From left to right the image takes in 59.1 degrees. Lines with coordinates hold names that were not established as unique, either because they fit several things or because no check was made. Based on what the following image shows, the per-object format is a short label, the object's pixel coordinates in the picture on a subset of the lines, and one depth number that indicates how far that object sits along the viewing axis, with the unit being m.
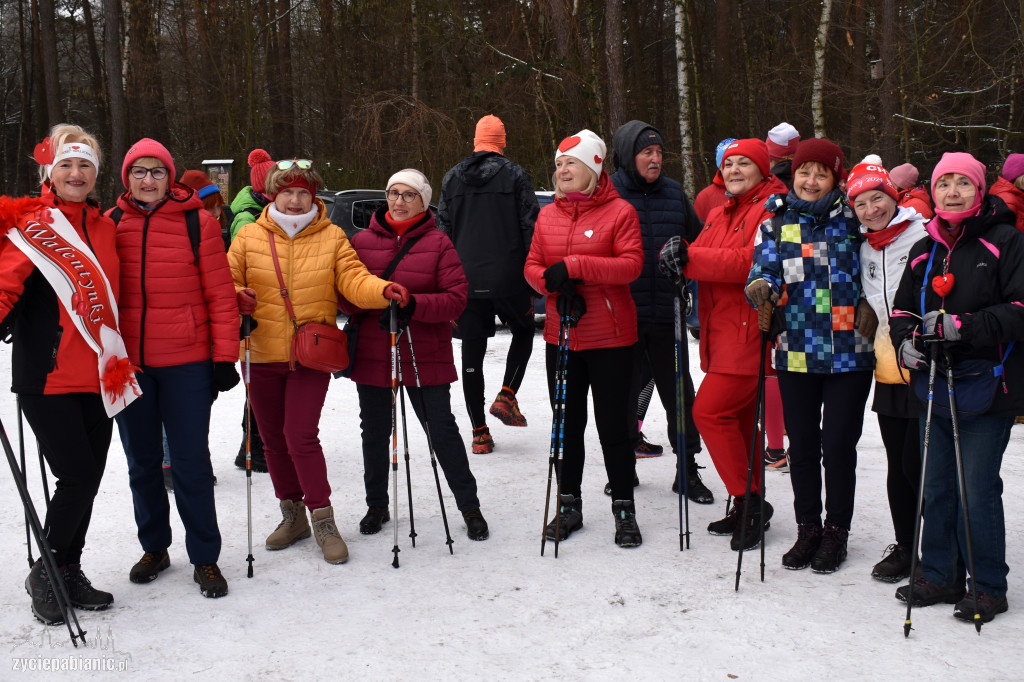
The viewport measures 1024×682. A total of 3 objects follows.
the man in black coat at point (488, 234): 6.05
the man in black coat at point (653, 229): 5.00
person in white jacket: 3.89
